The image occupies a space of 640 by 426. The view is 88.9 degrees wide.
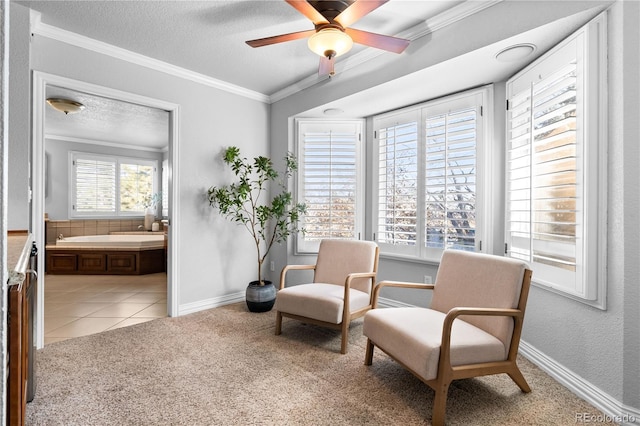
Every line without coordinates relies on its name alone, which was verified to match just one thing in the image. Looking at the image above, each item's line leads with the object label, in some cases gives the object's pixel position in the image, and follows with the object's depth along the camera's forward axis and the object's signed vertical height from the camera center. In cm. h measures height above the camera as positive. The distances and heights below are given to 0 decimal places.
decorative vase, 727 -18
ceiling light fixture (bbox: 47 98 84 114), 398 +132
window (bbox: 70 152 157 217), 662 +56
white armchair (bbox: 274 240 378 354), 262 -69
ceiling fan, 194 +119
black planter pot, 356 -94
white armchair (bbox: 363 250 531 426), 173 -70
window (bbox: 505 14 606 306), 191 +32
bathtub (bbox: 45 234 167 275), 545 -79
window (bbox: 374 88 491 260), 303 +38
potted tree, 363 +9
